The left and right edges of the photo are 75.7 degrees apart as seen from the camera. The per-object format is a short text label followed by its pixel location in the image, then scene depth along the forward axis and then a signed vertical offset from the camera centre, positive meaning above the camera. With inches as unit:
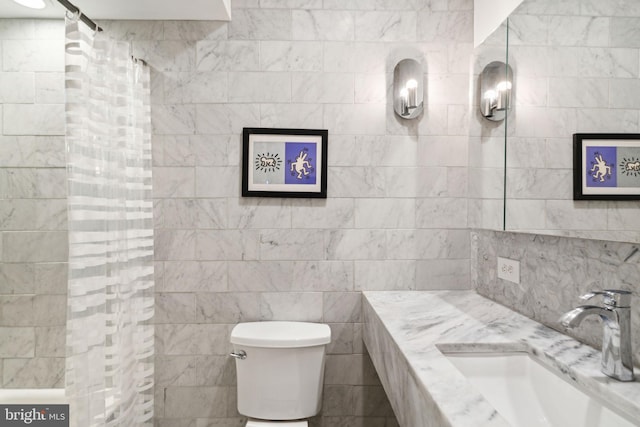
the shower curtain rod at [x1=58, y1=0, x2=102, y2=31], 53.7 +28.0
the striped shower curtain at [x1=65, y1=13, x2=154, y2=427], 55.7 -3.6
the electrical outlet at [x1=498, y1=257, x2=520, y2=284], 67.1 -9.7
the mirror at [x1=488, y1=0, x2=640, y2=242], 41.0 +13.0
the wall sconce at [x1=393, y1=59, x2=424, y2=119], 81.0 +24.2
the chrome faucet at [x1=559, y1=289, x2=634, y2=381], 39.2 -11.1
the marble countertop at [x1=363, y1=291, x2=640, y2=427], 35.1 -16.1
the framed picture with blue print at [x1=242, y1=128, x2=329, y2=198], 81.0 +9.7
